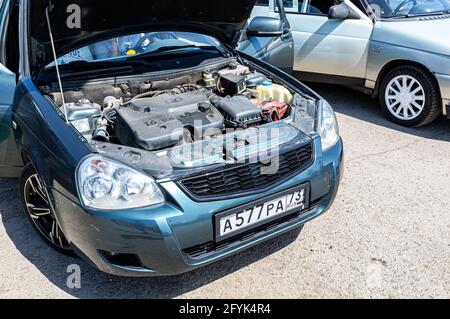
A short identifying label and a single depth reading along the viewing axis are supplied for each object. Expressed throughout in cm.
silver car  443
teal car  213
